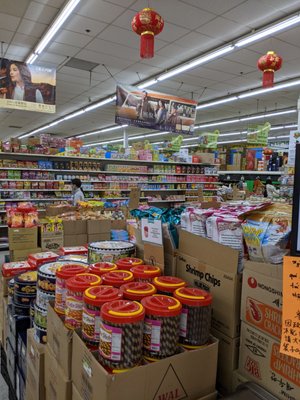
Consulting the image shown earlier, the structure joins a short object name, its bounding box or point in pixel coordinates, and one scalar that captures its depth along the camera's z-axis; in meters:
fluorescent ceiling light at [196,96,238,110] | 10.60
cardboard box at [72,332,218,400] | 1.01
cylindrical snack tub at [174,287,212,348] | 1.22
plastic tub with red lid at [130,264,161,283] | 1.53
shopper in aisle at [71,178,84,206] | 6.46
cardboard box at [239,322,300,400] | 1.14
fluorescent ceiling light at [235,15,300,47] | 5.11
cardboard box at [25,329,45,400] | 1.55
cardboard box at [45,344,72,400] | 1.26
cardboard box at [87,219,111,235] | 4.26
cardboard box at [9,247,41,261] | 3.97
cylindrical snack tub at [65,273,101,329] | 1.31
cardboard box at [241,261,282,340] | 1.21
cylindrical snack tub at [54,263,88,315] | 1.43
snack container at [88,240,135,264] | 1.86
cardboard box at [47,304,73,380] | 1.27
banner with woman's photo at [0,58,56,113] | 6.57
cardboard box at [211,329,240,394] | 1.39
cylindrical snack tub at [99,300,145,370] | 1.06
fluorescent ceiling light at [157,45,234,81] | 6.42
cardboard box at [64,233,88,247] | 4.29
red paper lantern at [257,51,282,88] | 4.91
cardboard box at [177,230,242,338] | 1.38
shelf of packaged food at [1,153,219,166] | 7.37
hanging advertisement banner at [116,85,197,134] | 7.81
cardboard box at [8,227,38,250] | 3.95
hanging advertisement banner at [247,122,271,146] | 11.05
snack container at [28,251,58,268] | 2.45
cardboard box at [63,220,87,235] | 4.25
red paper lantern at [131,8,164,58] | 3.69
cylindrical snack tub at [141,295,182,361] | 1.14
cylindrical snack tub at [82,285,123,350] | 1.19
